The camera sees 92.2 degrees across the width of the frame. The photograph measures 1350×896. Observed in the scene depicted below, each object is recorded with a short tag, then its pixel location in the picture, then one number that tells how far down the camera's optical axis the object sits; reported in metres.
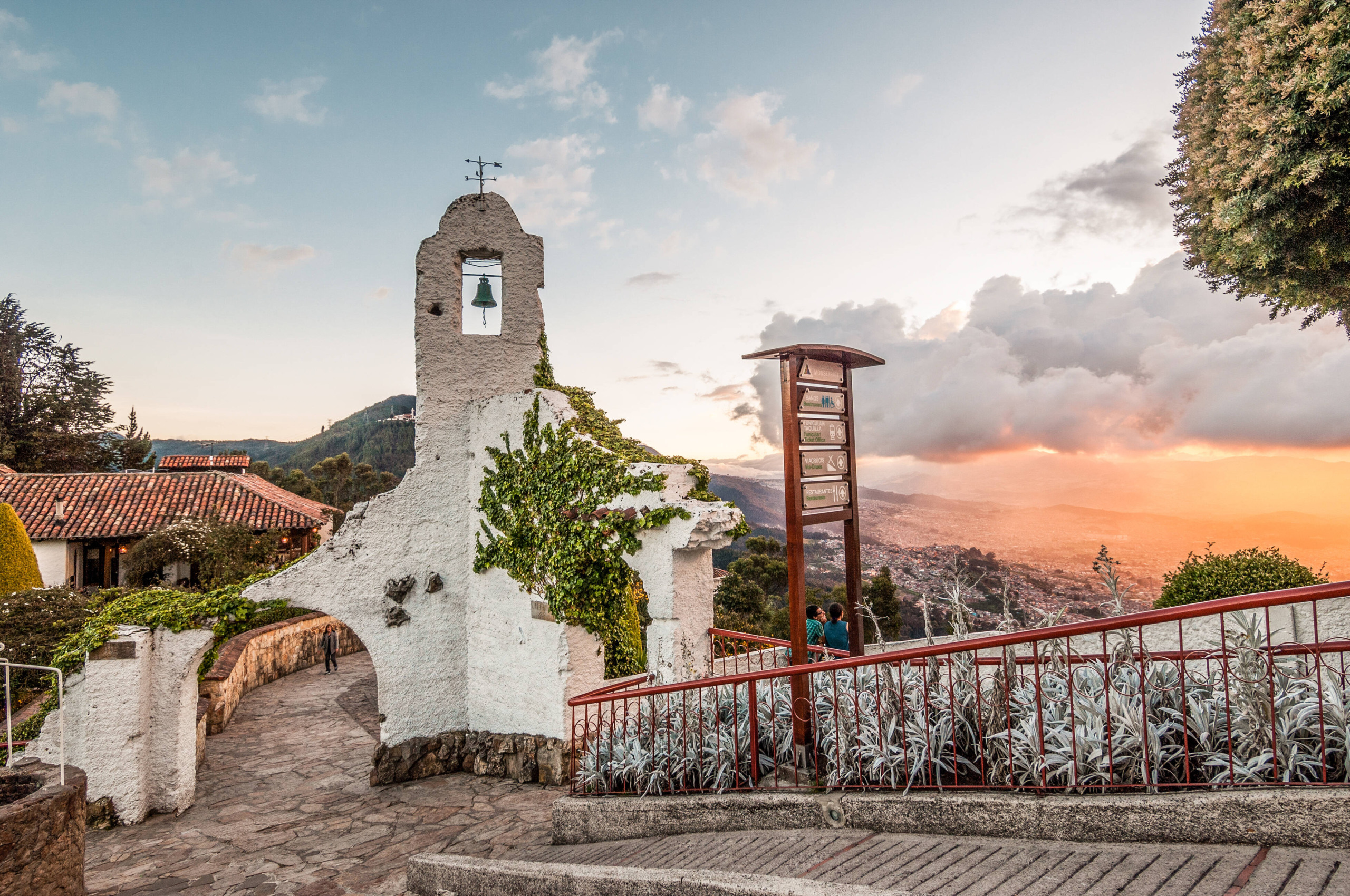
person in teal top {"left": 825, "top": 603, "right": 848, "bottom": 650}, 7.32
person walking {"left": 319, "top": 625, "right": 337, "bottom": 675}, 15.33
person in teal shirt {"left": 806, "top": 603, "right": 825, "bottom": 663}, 7.85
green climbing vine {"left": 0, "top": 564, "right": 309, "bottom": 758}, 7.83
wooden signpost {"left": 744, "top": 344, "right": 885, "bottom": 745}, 4.47
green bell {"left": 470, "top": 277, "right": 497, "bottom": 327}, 9.04
